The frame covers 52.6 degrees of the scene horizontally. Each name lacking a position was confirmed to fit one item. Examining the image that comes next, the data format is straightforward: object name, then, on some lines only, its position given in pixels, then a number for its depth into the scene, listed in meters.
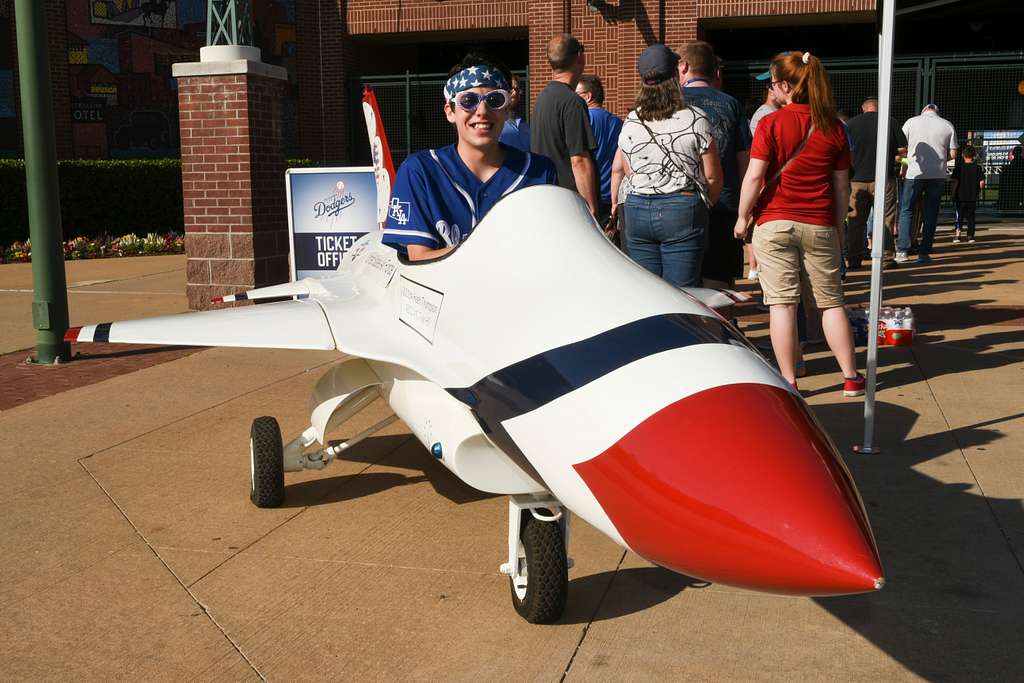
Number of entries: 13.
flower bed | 15.43
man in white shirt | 13.23
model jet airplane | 2.37
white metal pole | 4.91
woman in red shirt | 5.91
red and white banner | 7.00
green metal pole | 7.68
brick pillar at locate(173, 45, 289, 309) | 10.07
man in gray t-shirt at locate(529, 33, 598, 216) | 6.62
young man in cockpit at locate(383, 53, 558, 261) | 4.19
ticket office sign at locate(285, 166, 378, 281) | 8.97
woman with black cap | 5.93
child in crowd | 16.19
